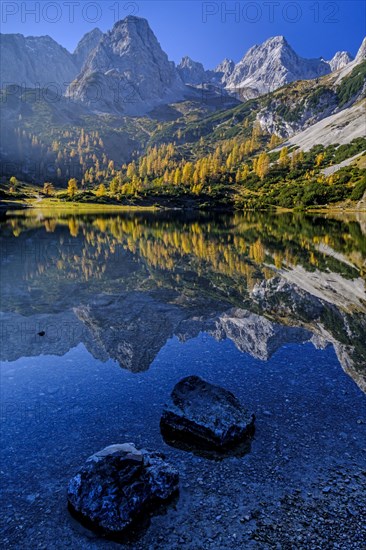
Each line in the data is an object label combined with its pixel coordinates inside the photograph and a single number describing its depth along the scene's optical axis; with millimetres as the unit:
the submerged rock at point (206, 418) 11844
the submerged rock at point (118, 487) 8805
